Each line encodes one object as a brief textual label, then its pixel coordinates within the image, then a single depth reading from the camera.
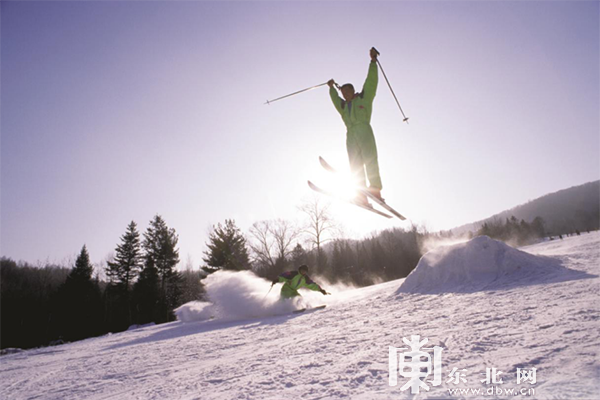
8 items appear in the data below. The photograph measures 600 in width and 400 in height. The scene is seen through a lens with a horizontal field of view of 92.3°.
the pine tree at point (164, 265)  38.72
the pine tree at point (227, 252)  33.81
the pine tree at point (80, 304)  36.06
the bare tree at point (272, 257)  38.25
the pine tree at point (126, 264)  39.97
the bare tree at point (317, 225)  37.72
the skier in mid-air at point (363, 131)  6.06
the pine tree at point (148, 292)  38.25
